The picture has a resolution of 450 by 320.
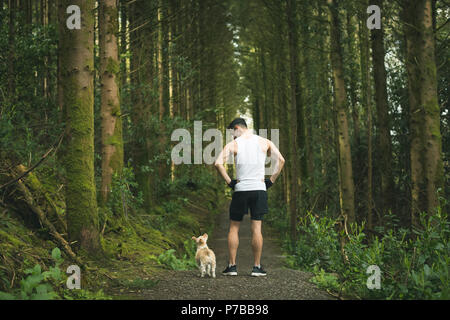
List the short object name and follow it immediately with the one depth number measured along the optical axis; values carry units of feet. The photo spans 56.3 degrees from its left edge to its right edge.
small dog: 18.38
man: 19.22
